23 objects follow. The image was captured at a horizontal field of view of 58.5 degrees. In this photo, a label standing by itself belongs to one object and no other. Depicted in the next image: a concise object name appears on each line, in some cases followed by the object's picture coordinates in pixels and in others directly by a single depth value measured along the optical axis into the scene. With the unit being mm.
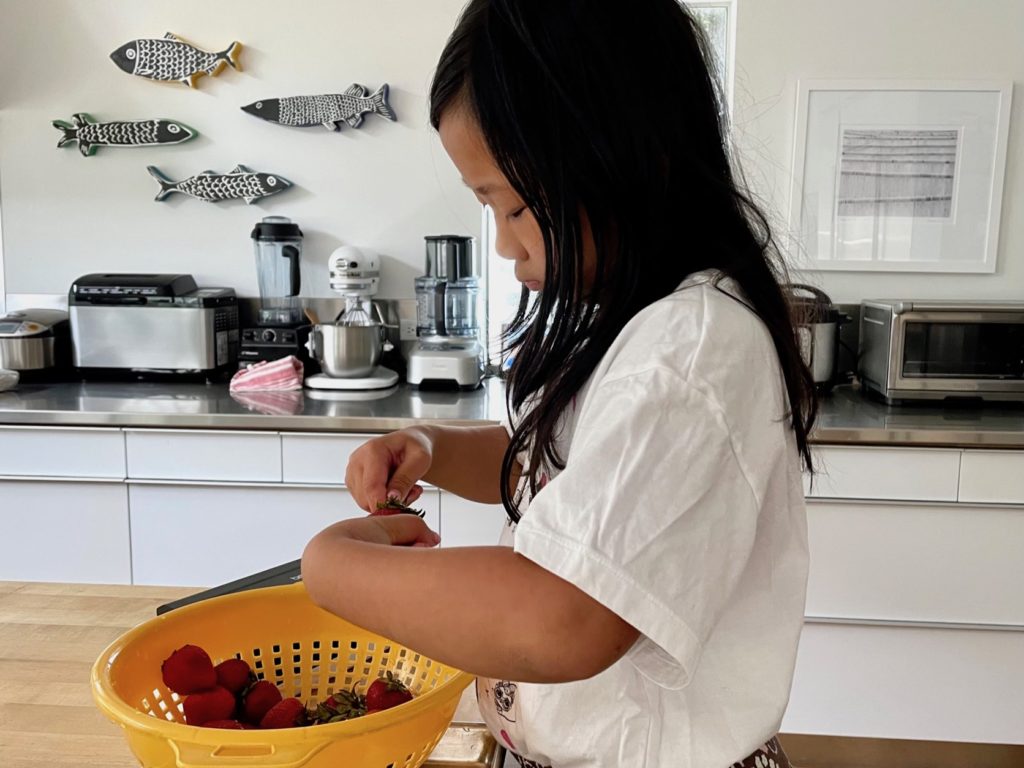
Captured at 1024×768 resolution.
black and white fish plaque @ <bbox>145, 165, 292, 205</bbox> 2658
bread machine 2510
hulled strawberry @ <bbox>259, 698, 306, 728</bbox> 677
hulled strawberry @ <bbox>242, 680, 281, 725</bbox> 707
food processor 2518
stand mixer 2398
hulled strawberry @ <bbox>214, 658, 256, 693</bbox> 716
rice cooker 2529
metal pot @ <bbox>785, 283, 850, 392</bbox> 2258
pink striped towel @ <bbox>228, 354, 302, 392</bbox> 2412
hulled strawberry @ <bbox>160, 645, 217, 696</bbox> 676
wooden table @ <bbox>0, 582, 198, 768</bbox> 769
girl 483
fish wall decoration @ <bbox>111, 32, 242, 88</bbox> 2627
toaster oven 2176
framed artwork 2438
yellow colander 547
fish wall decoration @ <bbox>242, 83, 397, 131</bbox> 2602
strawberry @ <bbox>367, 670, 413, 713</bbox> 679
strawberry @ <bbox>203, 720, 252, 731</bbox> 654
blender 2537
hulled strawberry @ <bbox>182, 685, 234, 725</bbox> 679
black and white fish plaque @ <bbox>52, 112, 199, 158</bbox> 2666
